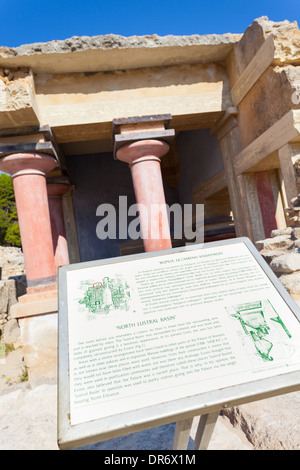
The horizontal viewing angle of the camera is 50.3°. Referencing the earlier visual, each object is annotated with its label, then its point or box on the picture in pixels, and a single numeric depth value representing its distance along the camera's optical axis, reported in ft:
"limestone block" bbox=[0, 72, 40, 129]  13.25
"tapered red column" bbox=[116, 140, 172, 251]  15.34
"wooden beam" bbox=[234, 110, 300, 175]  12.49
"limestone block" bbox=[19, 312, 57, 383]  12.08
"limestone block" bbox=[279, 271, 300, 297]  9.02
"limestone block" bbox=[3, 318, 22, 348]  19.93
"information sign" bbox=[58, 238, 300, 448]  3.99
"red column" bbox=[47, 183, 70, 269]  21.44
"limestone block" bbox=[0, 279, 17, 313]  21.06
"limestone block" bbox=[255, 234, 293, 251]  11.20
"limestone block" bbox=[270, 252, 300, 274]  9.29
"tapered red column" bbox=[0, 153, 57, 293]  13.98
